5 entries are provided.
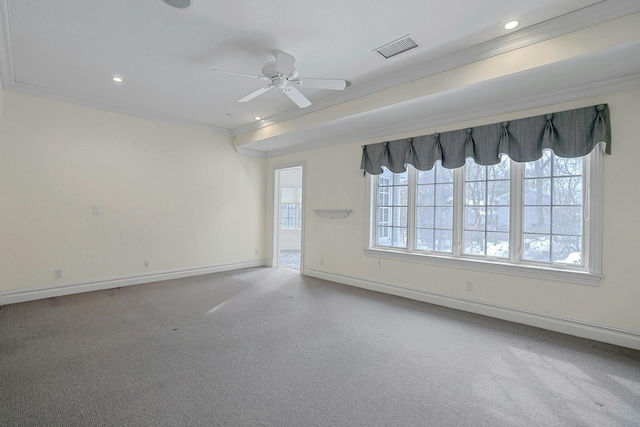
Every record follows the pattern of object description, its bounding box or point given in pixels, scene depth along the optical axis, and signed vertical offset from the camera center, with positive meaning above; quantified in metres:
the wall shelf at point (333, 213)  5.18 +0.05
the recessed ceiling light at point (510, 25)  2.55 +1.62
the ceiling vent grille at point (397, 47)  2.85 +1.63
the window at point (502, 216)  3.16 +0.03
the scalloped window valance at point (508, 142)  3.03 +0.90
